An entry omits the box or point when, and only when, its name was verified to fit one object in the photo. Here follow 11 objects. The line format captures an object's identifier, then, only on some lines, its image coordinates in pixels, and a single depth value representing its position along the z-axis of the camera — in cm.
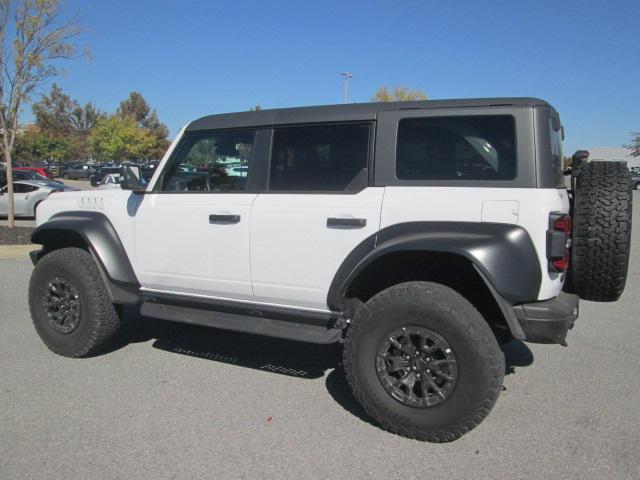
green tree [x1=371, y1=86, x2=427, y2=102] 4005
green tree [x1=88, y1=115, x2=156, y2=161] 5534
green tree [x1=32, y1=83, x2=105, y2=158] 6053
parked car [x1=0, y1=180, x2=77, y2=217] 1514
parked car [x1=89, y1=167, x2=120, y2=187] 2836
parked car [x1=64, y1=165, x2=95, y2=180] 4641
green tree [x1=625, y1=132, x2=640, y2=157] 5831
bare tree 1035
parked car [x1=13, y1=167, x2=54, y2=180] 2392
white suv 292
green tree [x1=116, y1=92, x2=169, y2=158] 6950
